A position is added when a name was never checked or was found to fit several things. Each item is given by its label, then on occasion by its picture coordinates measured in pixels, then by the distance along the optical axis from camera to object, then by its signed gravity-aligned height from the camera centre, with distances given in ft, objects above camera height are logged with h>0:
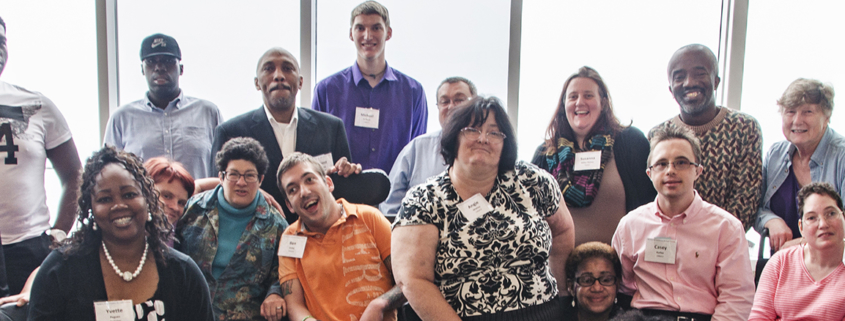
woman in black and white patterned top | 5.81 -1.37
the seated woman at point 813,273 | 6.42 -1.96
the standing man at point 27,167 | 6.45 -0.73
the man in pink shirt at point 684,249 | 6.42 -1.66
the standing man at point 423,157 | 9.68 -0.65
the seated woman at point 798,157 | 7.99 -0.36
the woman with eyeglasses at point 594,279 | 6.94 -2.24
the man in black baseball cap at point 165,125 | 9.81 -0.11
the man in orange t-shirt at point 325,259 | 6.65 -1.97
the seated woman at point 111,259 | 4.37 -1.37
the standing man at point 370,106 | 10.84 +0.46
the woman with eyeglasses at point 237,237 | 6.62 -1.70
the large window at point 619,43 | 12.90 +2.50
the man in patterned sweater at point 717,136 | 8.22 -0.02
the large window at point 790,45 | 12.53 +2.51
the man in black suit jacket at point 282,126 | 8.41 -0.04
